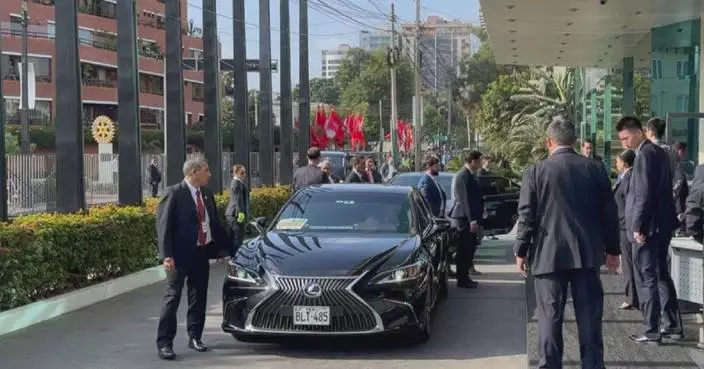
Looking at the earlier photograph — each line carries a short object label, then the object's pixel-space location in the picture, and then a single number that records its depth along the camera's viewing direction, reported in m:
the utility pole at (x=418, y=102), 45.55
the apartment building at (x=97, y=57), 53.25
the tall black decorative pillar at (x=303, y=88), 27.17
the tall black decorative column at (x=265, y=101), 23.41
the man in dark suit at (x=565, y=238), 6.17
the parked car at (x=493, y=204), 17.06
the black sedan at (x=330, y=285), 7.77
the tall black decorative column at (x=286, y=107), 25.44
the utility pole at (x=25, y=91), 26.41
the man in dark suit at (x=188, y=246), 7.87
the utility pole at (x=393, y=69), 45.35
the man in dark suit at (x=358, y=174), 15.80
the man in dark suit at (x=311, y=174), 14.96
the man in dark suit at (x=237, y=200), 13.11
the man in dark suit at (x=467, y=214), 12.01
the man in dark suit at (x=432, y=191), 13.69
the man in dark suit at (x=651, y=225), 7.58
